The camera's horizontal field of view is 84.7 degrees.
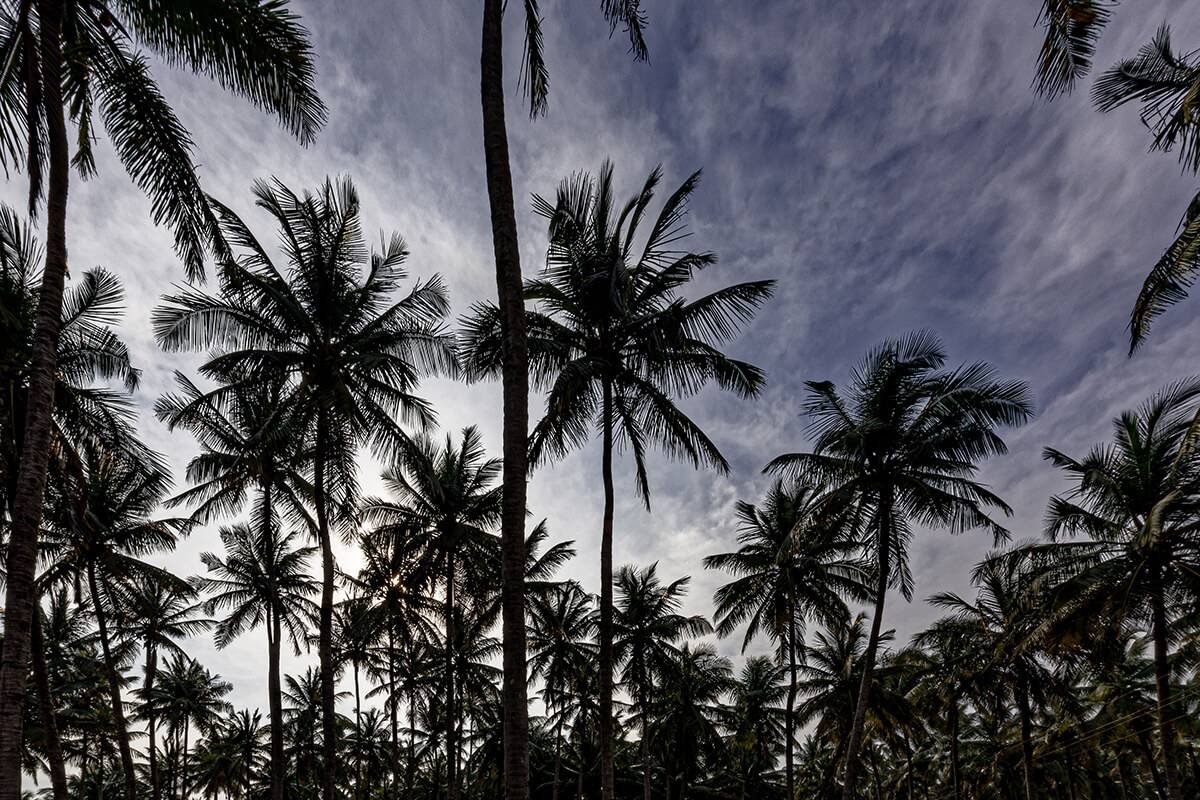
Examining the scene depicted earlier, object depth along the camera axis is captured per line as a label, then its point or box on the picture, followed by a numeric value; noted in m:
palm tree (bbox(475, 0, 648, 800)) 6.88
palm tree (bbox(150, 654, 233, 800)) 35.11
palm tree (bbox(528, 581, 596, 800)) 29.41
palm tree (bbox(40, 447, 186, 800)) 19.48
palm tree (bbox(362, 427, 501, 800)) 22.55
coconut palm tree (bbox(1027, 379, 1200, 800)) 17.08
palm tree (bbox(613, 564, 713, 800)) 28.84
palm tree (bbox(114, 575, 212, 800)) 21.06
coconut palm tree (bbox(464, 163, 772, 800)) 14.59
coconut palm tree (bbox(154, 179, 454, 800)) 15.43
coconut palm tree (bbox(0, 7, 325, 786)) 7.29
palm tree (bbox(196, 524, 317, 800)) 23.97
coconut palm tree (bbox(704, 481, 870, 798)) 26.28
